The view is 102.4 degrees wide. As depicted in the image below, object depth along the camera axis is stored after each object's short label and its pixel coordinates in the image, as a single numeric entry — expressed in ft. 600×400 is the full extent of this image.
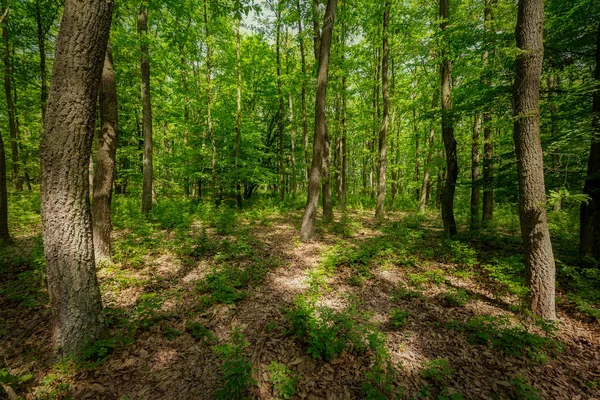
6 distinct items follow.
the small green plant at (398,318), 14.16
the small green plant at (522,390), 9.45
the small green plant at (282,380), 9.64
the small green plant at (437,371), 10.64
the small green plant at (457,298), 16.30
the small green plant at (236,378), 8.91
